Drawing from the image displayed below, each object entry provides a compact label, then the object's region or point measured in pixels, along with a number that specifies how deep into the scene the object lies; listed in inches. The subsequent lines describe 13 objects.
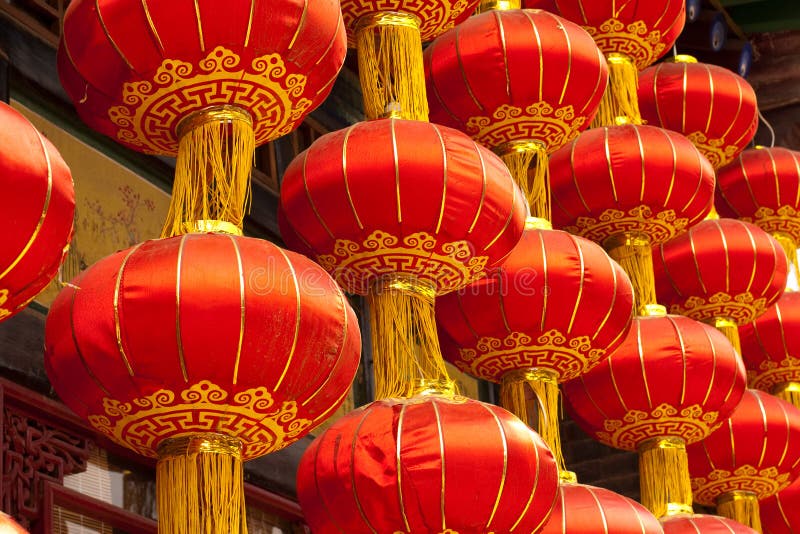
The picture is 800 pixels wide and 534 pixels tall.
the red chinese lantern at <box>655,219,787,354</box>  436.7
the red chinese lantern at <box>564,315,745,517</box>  380.9
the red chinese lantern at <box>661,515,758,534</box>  376.6
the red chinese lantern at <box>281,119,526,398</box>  304.6
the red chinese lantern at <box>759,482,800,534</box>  456.9
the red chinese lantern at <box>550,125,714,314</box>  395.6
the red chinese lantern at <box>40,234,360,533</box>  254.2
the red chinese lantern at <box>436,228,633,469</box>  342.6
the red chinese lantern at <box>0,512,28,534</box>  207.2
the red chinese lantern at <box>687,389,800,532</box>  423.2
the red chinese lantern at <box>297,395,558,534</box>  284.5
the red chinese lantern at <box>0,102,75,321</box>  215.6
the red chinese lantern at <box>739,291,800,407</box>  474.4
